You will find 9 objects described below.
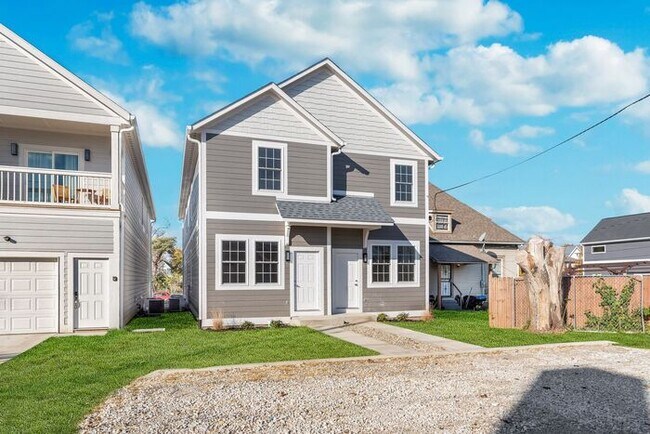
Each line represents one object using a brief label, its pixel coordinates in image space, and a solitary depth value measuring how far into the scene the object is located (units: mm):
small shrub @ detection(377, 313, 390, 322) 15406
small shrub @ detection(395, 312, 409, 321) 15773
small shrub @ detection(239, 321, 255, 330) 13695
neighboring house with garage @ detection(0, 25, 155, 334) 12539
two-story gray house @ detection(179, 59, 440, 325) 13953
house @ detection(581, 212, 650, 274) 36062
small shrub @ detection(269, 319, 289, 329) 14040
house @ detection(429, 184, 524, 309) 22312
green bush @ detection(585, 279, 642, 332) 13195
